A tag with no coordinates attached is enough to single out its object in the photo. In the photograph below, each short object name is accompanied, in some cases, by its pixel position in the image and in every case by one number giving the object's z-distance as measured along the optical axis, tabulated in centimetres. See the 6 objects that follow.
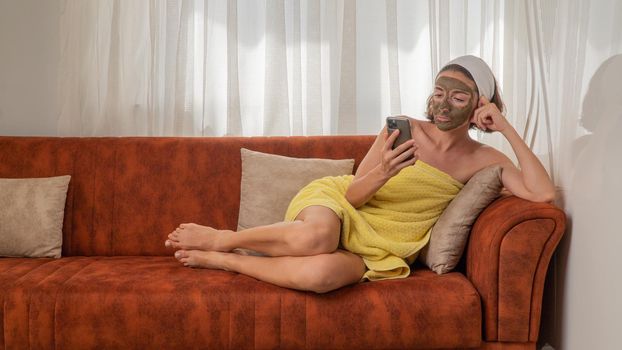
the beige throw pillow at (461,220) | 256
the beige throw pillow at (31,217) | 294
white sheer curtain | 345
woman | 247
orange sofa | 233
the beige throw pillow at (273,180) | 300
